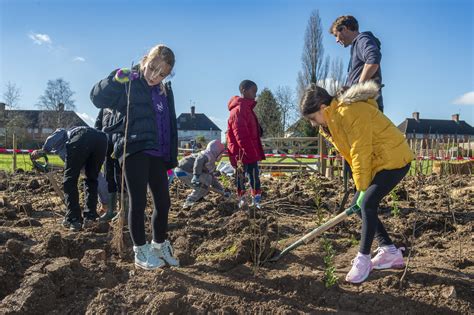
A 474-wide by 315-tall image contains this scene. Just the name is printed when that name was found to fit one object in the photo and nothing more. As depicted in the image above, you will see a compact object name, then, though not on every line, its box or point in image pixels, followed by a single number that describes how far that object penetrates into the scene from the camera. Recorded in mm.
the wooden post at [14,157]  11459
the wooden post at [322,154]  11820
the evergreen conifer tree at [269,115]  36781
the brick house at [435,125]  59781
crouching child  5926
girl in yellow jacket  2760
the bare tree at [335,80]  31358
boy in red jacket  5555
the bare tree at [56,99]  48250
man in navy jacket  3814
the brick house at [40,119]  38812
